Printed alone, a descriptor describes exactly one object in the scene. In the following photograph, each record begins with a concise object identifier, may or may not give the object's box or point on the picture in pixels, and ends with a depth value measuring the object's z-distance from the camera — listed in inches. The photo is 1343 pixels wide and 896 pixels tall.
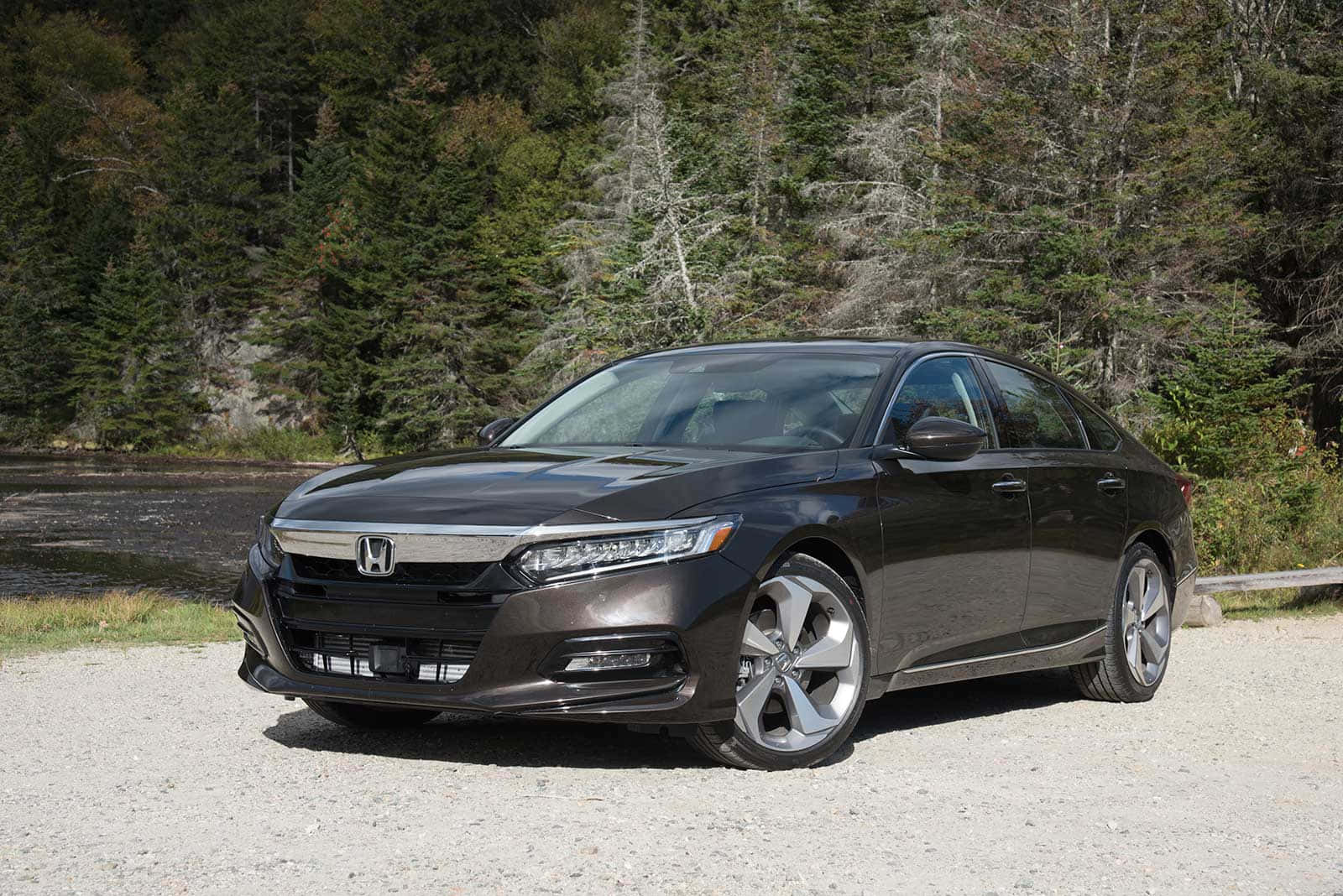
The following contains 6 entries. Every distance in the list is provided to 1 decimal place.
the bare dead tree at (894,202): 1574.8
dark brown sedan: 202.1
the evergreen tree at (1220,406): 642.8
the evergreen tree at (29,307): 2704.2
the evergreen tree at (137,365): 2593.5
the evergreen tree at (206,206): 2849.7
